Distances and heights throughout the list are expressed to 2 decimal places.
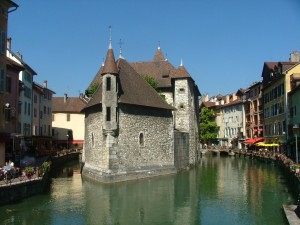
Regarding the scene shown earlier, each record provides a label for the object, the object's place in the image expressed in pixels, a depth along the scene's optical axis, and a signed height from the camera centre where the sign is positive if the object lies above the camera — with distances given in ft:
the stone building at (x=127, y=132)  103.24 +3.84
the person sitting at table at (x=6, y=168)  74.91 -4.11
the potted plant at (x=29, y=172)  78.79 -5.12
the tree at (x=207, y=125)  277.44 +13.68
